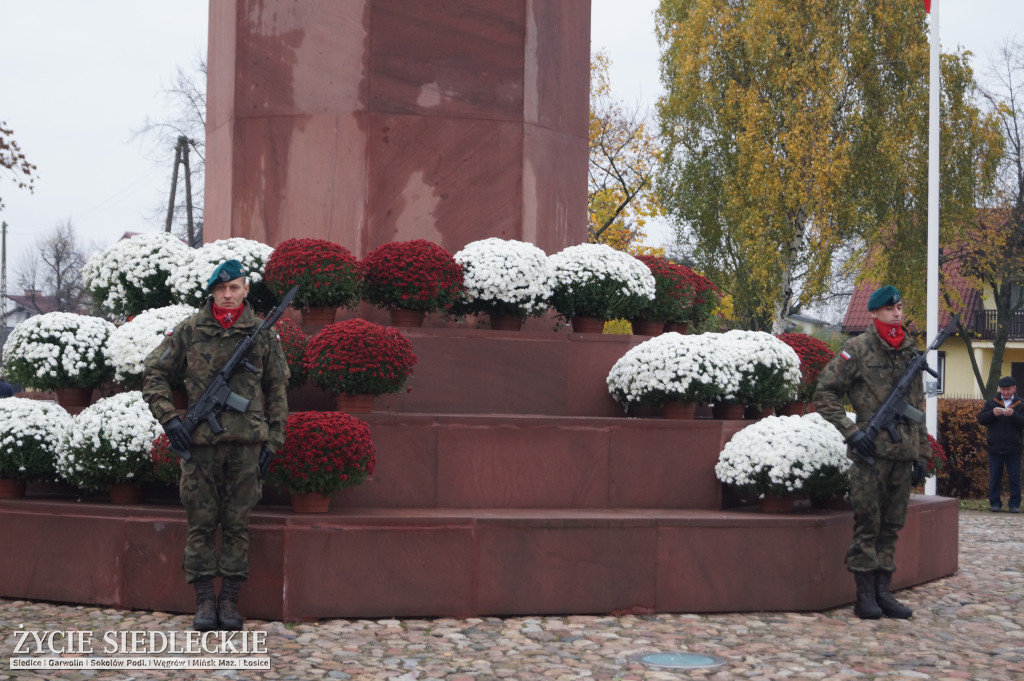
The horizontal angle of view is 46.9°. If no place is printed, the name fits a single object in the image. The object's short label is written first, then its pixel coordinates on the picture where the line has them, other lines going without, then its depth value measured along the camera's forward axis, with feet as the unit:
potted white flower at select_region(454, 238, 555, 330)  30.53
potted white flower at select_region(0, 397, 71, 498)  26.13
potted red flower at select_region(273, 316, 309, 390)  26.73
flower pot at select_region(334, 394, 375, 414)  26.20
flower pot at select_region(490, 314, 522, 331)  31.27
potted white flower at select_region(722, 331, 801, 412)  29.12
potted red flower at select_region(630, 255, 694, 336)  34.06
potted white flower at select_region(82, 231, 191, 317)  31.96
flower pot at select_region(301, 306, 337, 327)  29.50
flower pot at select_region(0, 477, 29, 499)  26.63
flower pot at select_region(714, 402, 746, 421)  29.32
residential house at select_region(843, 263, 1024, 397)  152.76
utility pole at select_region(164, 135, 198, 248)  123.54
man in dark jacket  53.01
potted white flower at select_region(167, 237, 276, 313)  30.20
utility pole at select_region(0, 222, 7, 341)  172.90
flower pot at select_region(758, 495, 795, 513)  26.68
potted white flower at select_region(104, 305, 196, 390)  27.43
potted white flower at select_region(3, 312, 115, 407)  28.58
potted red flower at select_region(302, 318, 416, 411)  25.64
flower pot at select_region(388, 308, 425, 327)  30.04
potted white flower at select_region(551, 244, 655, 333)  31.71
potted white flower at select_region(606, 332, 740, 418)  28.09
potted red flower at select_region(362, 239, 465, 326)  29.48
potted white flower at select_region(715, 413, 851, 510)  26.04
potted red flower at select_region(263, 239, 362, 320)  28.91
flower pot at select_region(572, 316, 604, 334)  32.07
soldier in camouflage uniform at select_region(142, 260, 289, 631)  22.20
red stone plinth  33.24
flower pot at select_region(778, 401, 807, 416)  32.43
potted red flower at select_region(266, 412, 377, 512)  23.27
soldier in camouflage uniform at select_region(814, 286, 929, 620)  25.14
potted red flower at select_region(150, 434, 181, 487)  24.12
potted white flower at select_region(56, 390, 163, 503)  24.97
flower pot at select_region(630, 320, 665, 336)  34.04
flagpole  57.67
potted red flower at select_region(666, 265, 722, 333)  35.27
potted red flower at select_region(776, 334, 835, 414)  32.45
